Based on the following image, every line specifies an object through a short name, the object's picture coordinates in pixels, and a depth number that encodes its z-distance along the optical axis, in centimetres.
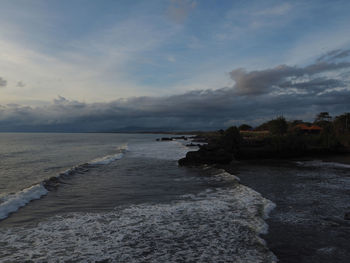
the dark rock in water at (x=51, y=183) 1477
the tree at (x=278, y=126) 5706
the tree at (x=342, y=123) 5246
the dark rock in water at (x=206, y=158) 2496
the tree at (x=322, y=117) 8152
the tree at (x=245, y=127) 10770
